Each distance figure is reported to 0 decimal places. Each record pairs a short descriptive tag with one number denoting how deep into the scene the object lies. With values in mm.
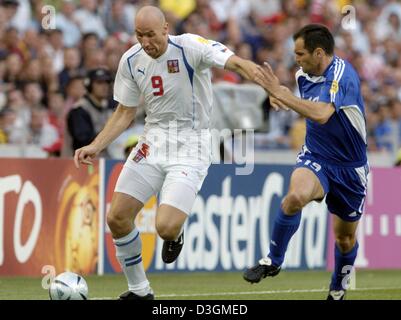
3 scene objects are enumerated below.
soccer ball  10742
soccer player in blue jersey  10914
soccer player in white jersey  10938
